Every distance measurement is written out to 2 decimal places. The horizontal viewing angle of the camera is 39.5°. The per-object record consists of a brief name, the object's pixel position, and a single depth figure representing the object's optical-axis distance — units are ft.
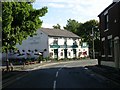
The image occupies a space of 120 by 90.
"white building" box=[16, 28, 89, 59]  132.07
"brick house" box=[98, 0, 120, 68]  51.65
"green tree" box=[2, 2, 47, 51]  47.87
